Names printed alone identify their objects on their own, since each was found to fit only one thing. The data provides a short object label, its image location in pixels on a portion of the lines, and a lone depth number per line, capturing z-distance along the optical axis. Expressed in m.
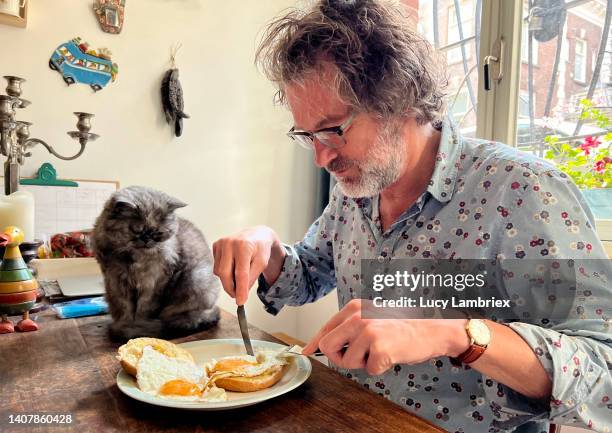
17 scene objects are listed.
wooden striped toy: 0.96
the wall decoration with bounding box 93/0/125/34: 1.97
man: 0.63
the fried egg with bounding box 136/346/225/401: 0.65
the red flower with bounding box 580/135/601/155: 1.47
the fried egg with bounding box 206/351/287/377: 0.70
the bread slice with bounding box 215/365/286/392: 0.67
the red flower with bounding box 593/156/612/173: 1.43
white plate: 0.59
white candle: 1.26
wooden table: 0.57
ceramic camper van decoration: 1.91
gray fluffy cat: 1.03
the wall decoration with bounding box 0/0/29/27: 1.73
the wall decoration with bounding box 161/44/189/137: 2.13
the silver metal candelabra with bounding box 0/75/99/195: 1.28
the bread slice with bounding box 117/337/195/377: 0.71
